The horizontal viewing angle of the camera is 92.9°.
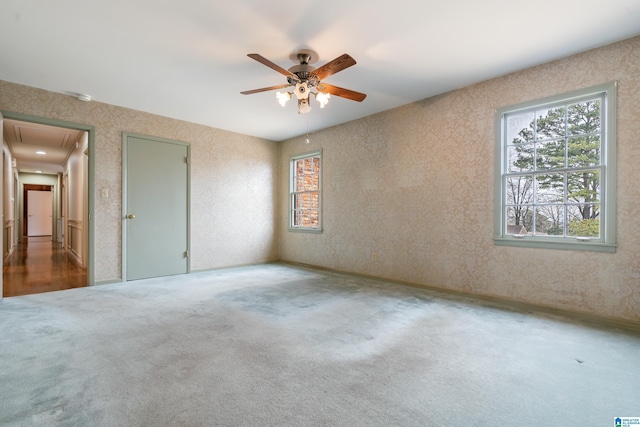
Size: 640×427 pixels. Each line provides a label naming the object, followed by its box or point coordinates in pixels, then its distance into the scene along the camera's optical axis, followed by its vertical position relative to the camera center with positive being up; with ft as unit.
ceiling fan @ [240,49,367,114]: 9.70 +4.29
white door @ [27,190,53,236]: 39.83 -0.03
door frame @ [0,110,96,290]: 14.13 +0.75
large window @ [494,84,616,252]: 9.79 +1.40
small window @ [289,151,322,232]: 19.49 +1.28
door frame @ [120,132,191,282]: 15.07 +0.54
